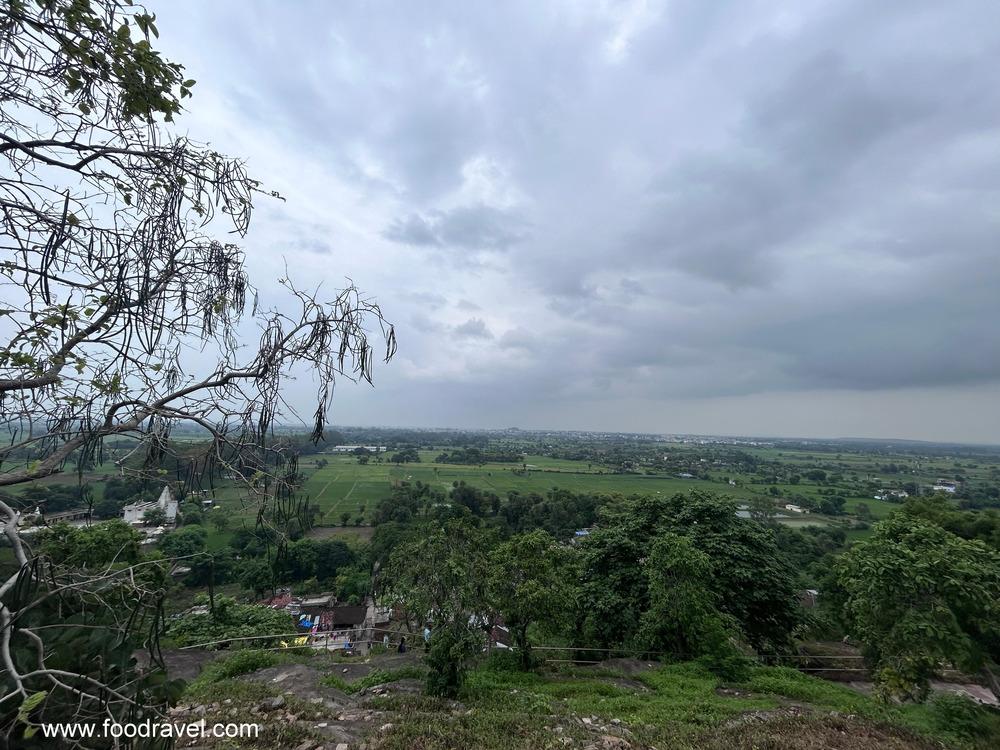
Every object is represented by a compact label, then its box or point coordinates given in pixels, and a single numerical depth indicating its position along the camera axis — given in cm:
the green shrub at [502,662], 804
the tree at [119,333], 197
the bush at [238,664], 679
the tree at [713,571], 1005
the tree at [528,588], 789
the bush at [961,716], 484
